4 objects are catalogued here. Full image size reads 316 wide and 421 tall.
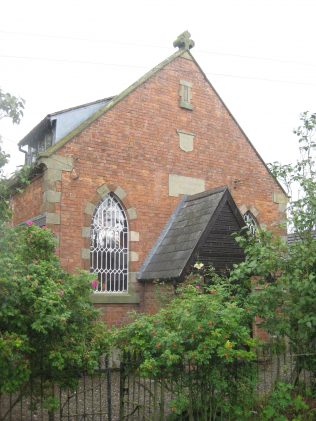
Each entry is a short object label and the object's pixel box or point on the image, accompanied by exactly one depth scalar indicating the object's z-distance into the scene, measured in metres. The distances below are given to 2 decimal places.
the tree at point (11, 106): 6.50
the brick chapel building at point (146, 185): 12.54
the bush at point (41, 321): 5.97
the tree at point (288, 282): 7.43
